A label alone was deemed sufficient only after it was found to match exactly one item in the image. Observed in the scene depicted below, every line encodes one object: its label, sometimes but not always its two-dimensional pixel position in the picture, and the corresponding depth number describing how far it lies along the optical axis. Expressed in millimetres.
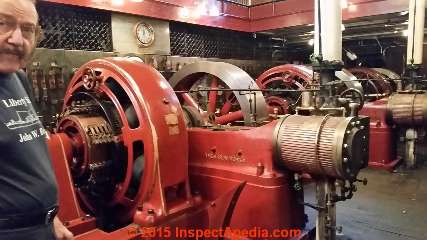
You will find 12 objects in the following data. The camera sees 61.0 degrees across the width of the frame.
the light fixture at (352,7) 5407
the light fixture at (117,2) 4462
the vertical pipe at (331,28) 1840
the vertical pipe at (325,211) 1752
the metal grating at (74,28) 3977
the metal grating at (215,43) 5691
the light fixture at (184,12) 5438
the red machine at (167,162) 1715
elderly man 972
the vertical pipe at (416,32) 4246
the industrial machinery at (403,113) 4051
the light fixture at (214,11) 5948
